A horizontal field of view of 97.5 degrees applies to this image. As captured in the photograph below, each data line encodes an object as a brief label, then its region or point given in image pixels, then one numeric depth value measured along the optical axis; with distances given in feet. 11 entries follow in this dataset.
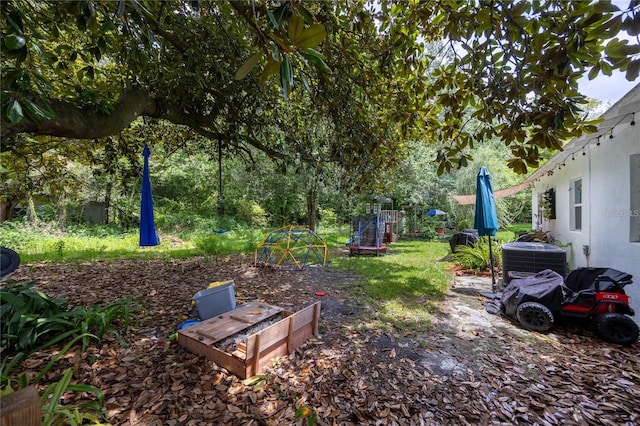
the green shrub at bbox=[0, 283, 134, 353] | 8.28
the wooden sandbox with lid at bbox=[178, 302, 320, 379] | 8.17
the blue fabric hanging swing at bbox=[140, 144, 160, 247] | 16.50
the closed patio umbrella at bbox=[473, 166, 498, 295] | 16.52
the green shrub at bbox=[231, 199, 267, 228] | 58.49
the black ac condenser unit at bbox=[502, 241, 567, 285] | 15.60
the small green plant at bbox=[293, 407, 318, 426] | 6.63
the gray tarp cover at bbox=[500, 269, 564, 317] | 11.66
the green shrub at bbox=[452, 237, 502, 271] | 22.74
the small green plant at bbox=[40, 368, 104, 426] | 5.64
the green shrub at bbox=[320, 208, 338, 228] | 66.40
